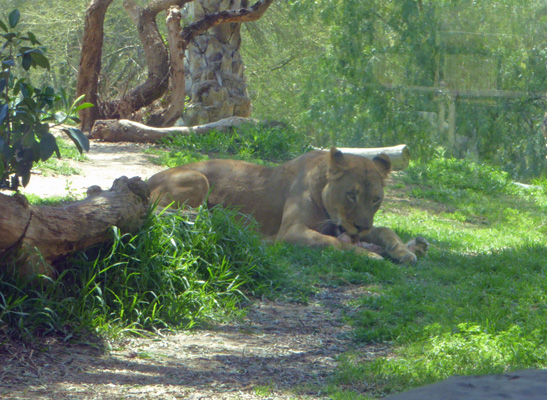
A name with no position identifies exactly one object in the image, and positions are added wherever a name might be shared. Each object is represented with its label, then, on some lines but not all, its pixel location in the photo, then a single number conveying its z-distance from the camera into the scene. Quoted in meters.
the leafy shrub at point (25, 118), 9.10
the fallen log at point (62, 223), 9.15
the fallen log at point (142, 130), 30.45
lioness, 15.54
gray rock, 6.02
